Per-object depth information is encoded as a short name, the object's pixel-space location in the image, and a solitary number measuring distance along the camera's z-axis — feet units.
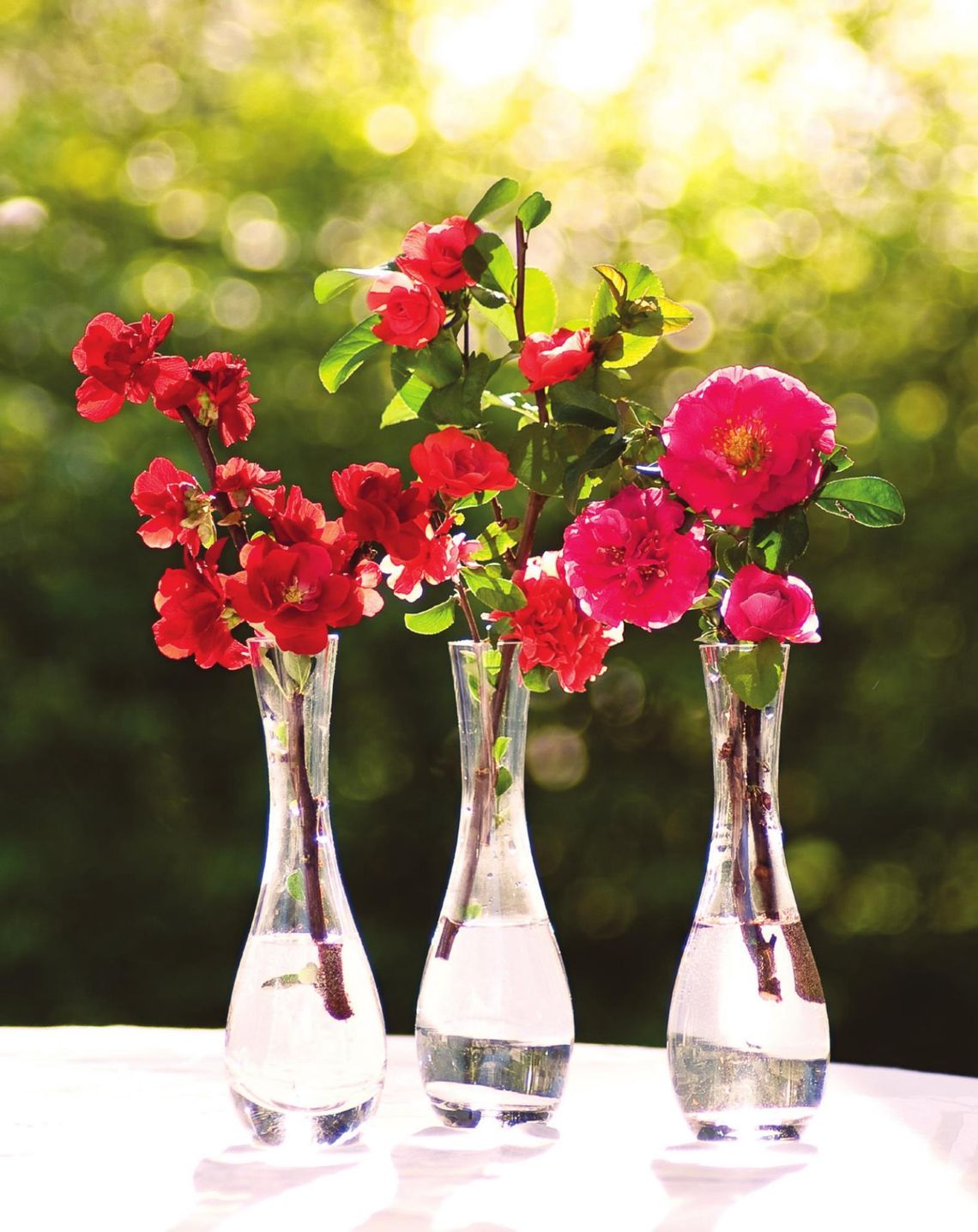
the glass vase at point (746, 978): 4.87
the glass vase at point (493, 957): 4.90
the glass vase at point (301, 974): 4.83
